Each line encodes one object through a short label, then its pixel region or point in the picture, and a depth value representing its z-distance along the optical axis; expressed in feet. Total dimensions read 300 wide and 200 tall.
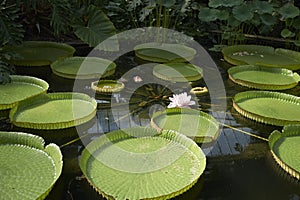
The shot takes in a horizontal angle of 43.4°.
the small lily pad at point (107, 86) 10.10
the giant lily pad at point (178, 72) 11.11
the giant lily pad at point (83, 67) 10.94
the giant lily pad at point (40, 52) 12.01
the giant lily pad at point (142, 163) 6.03
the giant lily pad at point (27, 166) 5.81
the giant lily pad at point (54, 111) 7.97
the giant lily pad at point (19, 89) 8.79
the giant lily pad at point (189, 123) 7.86
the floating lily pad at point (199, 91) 10.41
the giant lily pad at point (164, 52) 12.84
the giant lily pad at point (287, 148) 6.95
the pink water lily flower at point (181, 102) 8.84
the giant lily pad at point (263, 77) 10.73
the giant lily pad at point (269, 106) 8.64
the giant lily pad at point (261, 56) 12.83
